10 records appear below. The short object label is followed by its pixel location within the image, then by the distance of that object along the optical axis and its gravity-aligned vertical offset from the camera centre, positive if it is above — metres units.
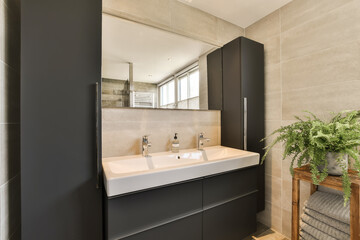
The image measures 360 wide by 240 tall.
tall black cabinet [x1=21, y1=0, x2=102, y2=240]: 0.80 +0.01
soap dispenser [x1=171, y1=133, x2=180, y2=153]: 1.49 -0.24
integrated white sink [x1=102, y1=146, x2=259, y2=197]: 0.87 -0.33
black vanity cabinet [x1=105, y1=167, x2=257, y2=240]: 0.90 -0.60
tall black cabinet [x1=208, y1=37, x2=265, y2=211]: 1.62 +0.28
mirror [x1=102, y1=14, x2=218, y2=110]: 1.31 +0.49
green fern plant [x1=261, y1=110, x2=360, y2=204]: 0.89 -0.13
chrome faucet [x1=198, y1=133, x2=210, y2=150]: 1.64 -0.21
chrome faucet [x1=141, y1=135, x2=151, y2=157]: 1.35 -0.22
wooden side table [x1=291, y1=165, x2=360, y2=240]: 0.89 -0.45
